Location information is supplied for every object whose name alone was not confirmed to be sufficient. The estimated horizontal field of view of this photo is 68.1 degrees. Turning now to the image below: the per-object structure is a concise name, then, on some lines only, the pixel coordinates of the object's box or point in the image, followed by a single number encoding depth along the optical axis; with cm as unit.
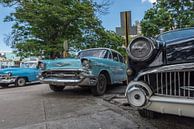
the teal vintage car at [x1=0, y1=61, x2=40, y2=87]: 730
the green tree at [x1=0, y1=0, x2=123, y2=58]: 1202
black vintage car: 184
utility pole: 353
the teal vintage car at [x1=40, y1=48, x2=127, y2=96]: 397
